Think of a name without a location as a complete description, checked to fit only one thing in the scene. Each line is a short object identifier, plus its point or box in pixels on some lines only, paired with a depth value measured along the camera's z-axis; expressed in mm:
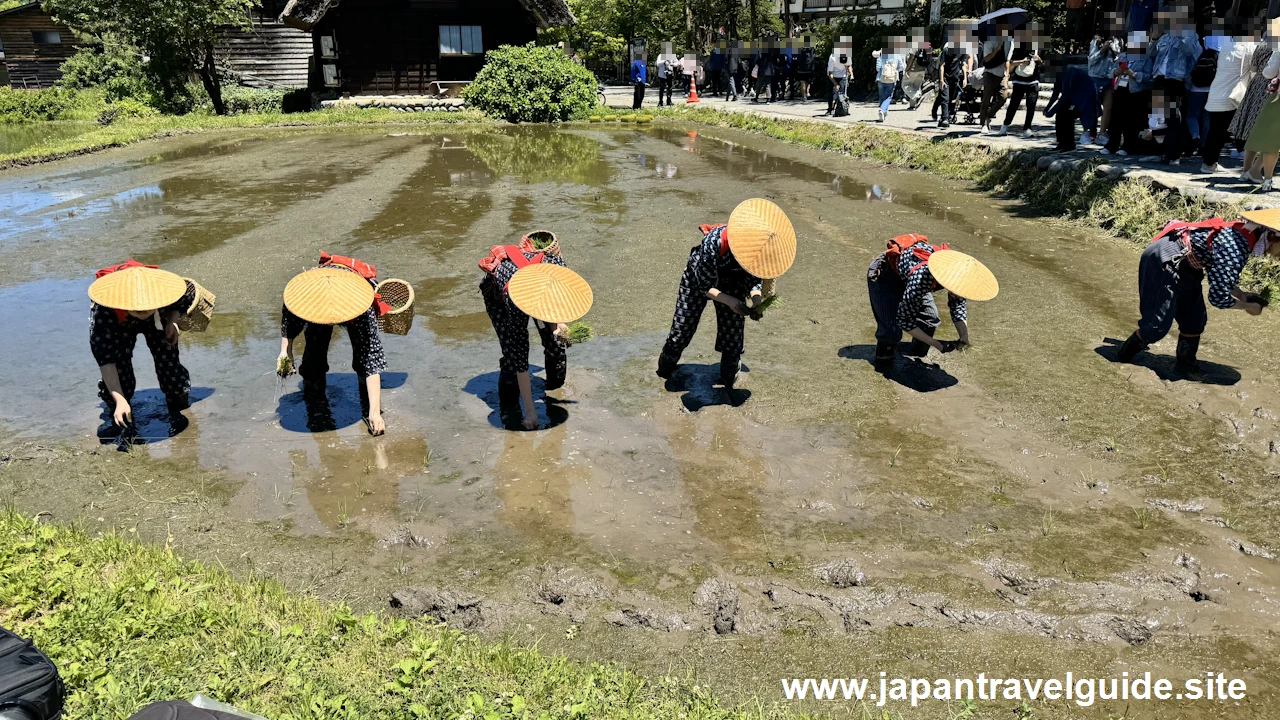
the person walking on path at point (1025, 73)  14953
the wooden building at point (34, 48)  36781
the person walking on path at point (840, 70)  20703
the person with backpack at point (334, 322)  5352
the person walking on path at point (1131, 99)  11578
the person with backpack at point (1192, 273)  6055
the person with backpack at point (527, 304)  5312
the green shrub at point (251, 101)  29094
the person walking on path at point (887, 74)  19156
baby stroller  16766
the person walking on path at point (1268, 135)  9391
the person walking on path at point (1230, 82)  10070
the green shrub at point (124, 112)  26984
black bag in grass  2863
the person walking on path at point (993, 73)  15617
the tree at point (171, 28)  25375
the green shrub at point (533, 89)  25750
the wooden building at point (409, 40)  29422
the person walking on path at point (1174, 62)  10742
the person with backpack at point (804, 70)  26828
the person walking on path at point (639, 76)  27312
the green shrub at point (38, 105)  29766
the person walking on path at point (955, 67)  17000
